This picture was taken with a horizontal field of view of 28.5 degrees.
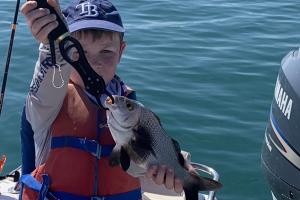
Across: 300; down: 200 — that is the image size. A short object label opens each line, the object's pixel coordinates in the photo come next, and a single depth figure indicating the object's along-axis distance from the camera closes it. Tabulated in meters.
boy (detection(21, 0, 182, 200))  3.19
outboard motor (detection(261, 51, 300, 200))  4.01
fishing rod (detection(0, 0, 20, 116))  3.89
